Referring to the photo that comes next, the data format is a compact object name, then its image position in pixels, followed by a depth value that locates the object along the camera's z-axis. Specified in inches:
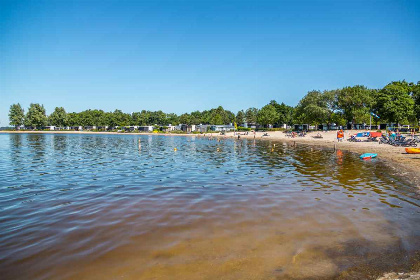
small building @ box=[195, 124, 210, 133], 5476.4
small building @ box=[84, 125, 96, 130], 7188.5
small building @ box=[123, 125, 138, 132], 6702.8
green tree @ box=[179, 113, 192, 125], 6407.5
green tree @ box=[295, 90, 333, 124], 3196.4
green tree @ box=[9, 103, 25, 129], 6481.3
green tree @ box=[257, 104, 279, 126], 4921.3
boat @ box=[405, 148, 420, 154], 1097.7
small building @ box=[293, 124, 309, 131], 4546.3
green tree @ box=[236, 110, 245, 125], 6382.9
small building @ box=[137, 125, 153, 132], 6274.6
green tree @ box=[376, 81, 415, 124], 2716.5
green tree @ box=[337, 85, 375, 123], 3121.1
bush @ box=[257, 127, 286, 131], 4634.8
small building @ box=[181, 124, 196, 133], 5492.1
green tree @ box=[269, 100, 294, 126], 5241.1
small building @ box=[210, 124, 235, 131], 5782.5
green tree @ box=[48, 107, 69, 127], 6786.4
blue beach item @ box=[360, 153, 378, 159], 1080.8
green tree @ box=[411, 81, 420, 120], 2862.2
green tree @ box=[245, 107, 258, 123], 5836.6
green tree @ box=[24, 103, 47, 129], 6338.6
